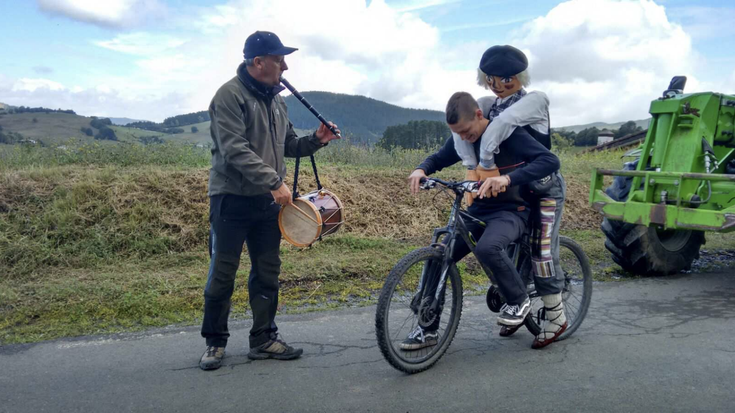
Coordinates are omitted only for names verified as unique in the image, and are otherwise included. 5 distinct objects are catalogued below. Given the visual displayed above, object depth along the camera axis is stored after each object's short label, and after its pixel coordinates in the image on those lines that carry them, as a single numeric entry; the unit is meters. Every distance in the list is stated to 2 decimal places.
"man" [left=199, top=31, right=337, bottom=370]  4.01
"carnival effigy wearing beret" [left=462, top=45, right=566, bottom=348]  4.11
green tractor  6.38
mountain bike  3.90
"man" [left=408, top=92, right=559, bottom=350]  4.04
